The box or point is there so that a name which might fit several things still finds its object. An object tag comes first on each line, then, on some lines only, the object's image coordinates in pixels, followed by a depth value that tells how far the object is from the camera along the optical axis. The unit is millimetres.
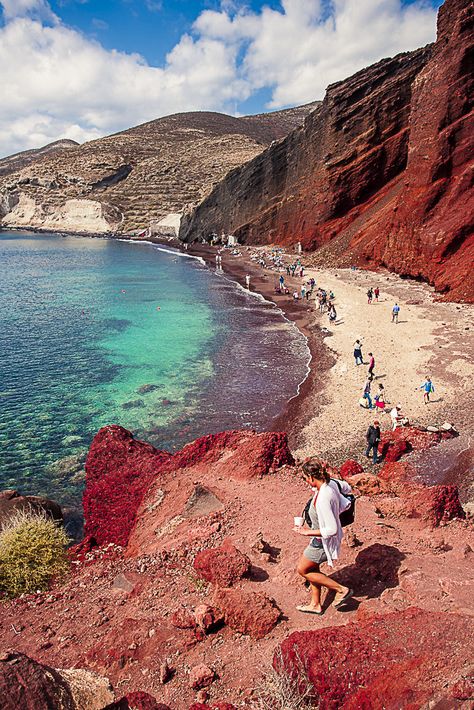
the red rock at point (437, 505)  7594
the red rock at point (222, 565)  5932
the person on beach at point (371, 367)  20797
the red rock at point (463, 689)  3088
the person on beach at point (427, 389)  18094
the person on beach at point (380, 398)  18000
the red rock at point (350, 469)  11614
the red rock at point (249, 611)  5043
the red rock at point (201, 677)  4488
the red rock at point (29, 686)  3643
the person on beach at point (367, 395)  18578
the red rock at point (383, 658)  3559
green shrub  7871
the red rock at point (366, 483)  9633
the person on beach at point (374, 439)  14531
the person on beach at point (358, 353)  23078
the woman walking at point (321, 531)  4820
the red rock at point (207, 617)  5105
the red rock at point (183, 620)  5219
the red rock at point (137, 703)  4109
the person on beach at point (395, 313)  28891
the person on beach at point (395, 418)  16641
